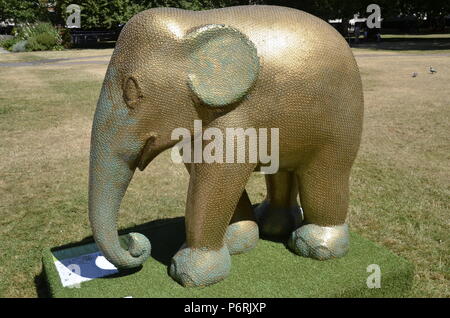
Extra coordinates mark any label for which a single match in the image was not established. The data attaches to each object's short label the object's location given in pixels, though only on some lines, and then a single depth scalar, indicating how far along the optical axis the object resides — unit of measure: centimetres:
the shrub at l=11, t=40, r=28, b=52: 2281
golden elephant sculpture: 199
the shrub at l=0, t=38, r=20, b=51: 2361
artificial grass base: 238
